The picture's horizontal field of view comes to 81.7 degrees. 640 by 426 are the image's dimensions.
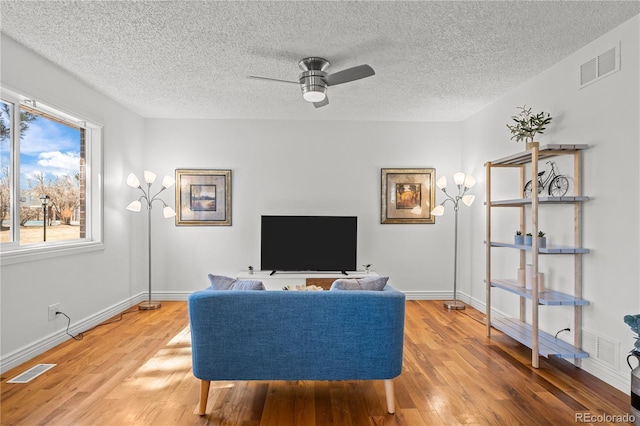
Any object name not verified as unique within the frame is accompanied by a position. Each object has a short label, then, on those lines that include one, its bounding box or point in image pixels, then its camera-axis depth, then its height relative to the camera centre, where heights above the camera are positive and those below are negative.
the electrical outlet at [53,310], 3.35 -0.90
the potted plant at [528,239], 3.22 -0.23
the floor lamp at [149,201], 4.47 +0.15
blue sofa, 2.18 -0.73
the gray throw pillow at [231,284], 2.37 -0.47
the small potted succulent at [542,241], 3.11 -0.23
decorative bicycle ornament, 3.12 +0.27
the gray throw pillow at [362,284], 2.38 -0.46
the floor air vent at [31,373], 2.69 -1.23
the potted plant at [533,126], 3.23 +0.79
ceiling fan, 3.08 +1.14
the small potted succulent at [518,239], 3.38 -0.24
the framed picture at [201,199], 5.18 +0.18
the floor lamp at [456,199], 4.60 +0.18
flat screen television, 4.99 -0.47
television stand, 4.80 -0.85
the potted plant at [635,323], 2.13 -0.64
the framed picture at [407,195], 5.26 +0.25
